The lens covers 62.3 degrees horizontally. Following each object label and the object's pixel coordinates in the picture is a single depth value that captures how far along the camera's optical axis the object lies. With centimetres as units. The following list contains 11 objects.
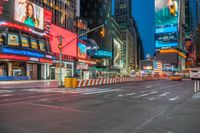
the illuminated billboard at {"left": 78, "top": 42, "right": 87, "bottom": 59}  4956
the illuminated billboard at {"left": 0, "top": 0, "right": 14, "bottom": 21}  2970
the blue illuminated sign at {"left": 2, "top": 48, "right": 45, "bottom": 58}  2878
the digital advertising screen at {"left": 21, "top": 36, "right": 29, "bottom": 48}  3251
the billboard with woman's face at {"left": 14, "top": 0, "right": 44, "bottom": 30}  3202
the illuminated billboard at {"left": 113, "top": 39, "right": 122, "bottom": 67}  10636
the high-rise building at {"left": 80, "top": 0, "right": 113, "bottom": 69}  8675
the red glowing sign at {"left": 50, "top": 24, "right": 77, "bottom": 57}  4014
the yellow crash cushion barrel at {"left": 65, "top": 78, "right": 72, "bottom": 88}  2014
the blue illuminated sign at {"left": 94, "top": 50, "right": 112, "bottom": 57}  8365
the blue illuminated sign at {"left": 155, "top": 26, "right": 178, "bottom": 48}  12719
